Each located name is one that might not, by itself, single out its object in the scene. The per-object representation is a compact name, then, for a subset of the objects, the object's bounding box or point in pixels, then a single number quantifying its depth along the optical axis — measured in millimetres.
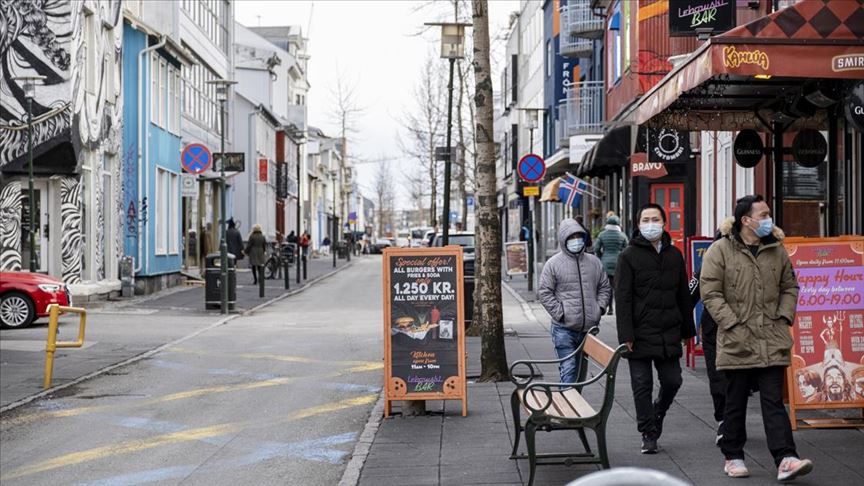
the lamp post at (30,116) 24797
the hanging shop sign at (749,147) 14852
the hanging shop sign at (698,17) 18453
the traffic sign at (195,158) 28141
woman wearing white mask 10648
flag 31469
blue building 33656
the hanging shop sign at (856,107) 10391
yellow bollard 14228
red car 21906
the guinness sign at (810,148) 14016
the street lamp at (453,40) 23500
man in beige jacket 8016
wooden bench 7922
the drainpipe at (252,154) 61031
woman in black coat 9023
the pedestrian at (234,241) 40000
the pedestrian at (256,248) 37991
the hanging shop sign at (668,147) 20391
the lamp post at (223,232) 26875
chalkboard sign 11312
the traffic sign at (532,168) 29109
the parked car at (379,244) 96906
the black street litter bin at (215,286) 27344
